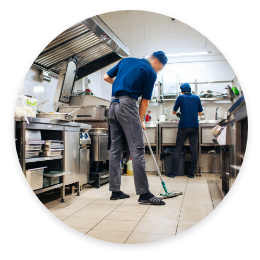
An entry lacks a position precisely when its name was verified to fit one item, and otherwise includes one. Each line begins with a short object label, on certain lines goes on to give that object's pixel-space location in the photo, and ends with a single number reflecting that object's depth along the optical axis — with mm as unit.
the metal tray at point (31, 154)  1919
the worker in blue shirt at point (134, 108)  2135
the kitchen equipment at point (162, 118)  4648
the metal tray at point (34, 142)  1914
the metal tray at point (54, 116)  2246
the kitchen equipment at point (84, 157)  2576
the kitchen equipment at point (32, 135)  1904
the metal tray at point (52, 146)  2115
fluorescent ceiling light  4459
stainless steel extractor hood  2989
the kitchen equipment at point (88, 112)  3370
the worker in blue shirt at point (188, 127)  3684
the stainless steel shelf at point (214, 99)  4548
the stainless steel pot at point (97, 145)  2906
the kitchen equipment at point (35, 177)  1857
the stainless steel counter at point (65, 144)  2018
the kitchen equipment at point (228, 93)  4289
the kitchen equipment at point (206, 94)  4551
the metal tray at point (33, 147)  1909
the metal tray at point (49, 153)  2105
